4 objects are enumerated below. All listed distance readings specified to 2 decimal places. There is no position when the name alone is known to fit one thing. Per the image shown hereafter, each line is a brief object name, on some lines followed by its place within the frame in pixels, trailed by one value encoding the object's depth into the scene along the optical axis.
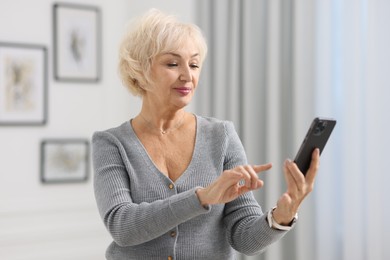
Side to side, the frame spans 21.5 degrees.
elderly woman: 2.82
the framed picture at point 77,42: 6.27
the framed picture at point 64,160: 6.19
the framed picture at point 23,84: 6.00
